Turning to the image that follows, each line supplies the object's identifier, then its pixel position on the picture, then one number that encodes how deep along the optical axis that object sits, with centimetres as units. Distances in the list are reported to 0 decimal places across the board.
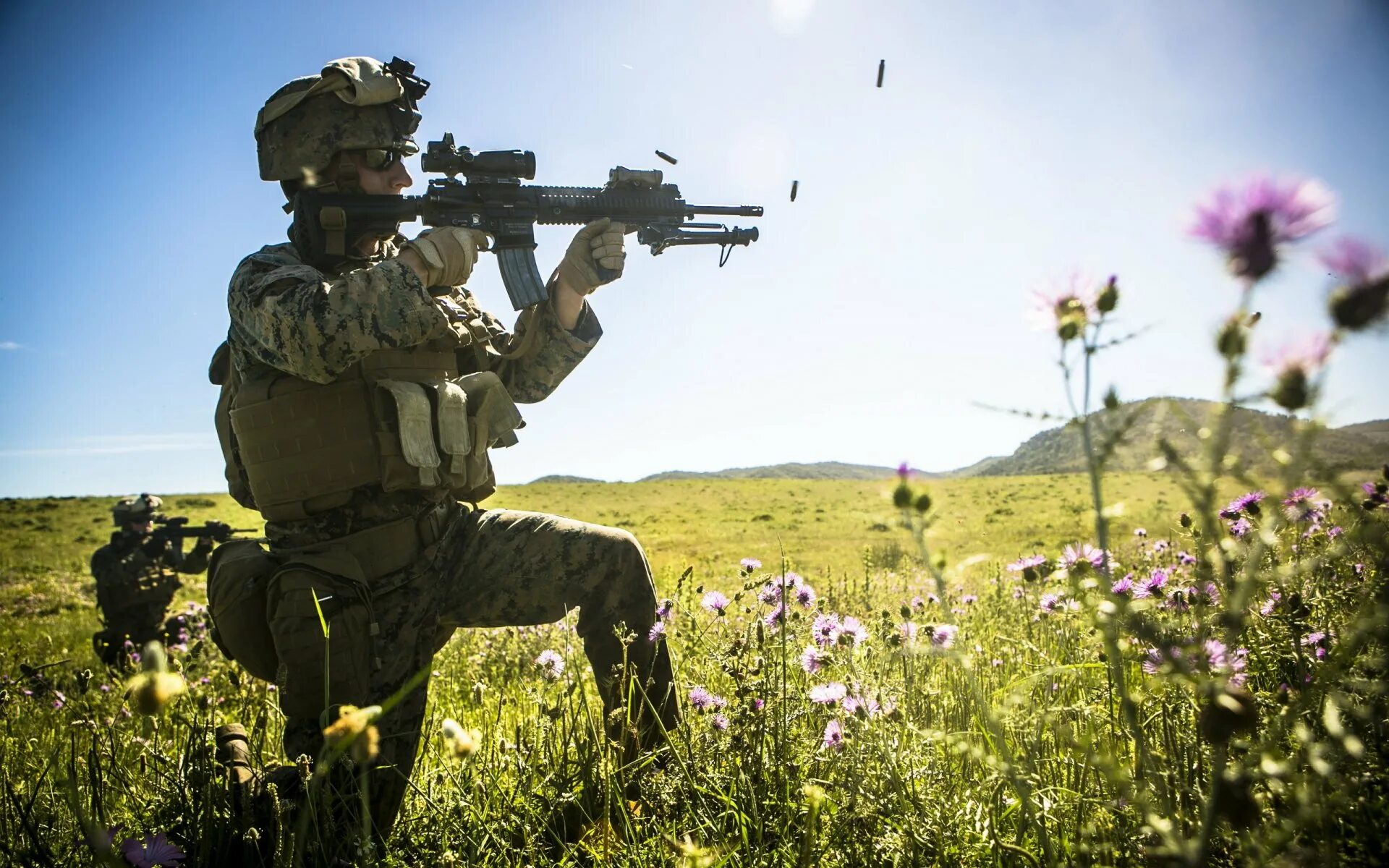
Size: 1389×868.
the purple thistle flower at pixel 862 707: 199
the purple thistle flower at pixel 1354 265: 114
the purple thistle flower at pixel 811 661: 233
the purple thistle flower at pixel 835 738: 213
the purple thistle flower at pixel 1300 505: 130
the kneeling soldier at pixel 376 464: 283
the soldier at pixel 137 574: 736
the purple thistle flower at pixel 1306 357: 112
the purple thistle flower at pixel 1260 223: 118
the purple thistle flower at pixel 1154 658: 147
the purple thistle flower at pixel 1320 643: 207
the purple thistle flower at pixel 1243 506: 261
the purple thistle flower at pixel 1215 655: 167
